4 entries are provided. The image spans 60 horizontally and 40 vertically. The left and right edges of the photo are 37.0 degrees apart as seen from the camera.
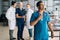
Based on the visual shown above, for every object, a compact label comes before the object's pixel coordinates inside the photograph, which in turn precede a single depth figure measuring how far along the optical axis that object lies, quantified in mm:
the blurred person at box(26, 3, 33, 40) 3365
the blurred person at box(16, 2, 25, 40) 3143
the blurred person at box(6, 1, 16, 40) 3166
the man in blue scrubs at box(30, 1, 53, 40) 1669
